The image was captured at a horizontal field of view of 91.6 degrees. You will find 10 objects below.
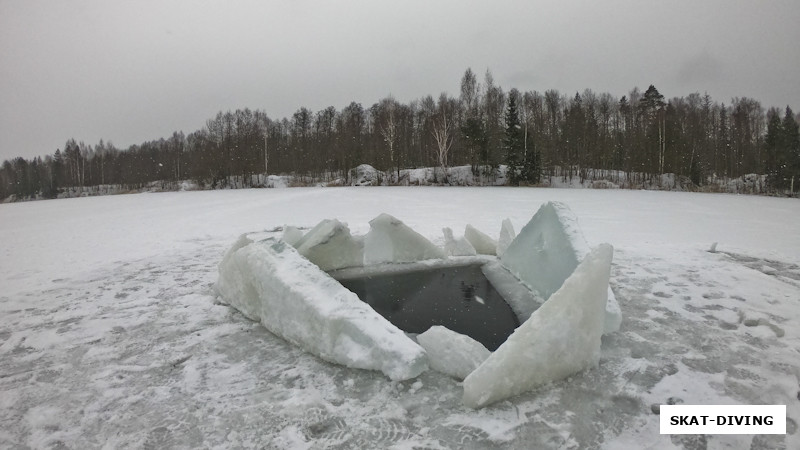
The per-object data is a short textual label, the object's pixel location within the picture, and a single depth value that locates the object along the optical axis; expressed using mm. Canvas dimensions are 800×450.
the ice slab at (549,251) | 3291
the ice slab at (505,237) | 5004
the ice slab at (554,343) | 2041
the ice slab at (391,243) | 4746
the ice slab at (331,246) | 4402
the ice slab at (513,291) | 3428
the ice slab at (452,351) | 2312
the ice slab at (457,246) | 5145
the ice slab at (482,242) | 5352
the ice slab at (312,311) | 2342
